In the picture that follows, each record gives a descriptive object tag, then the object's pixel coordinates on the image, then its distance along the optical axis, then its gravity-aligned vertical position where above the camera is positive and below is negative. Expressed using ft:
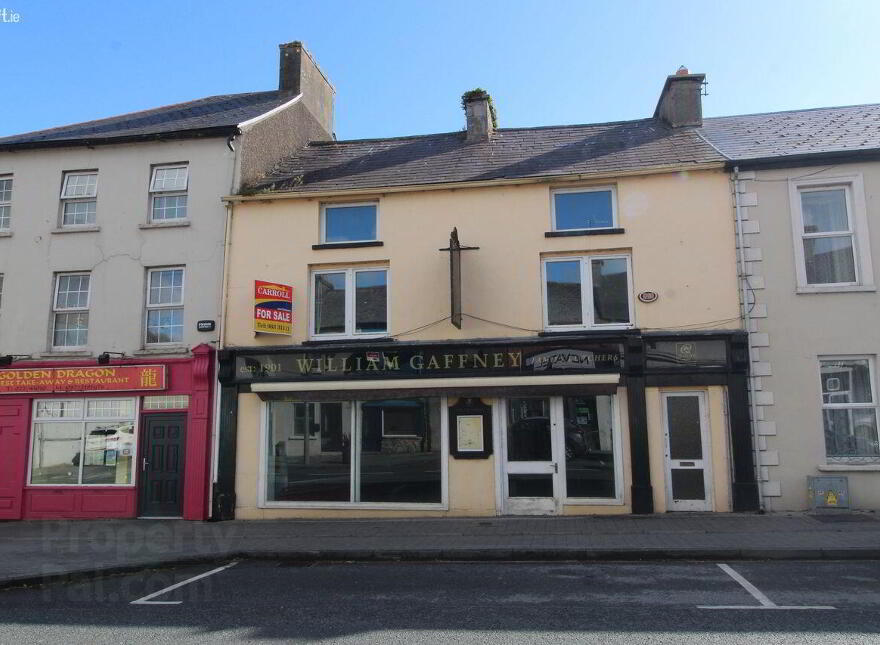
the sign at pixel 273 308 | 40.93 +7.71
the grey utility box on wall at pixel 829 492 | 35.99 -3.87
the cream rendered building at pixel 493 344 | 38.60 +5.06
